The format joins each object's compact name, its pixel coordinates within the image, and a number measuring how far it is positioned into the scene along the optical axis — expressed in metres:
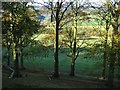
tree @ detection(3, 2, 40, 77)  26.00
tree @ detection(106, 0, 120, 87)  24.23
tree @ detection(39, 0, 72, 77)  30.59
